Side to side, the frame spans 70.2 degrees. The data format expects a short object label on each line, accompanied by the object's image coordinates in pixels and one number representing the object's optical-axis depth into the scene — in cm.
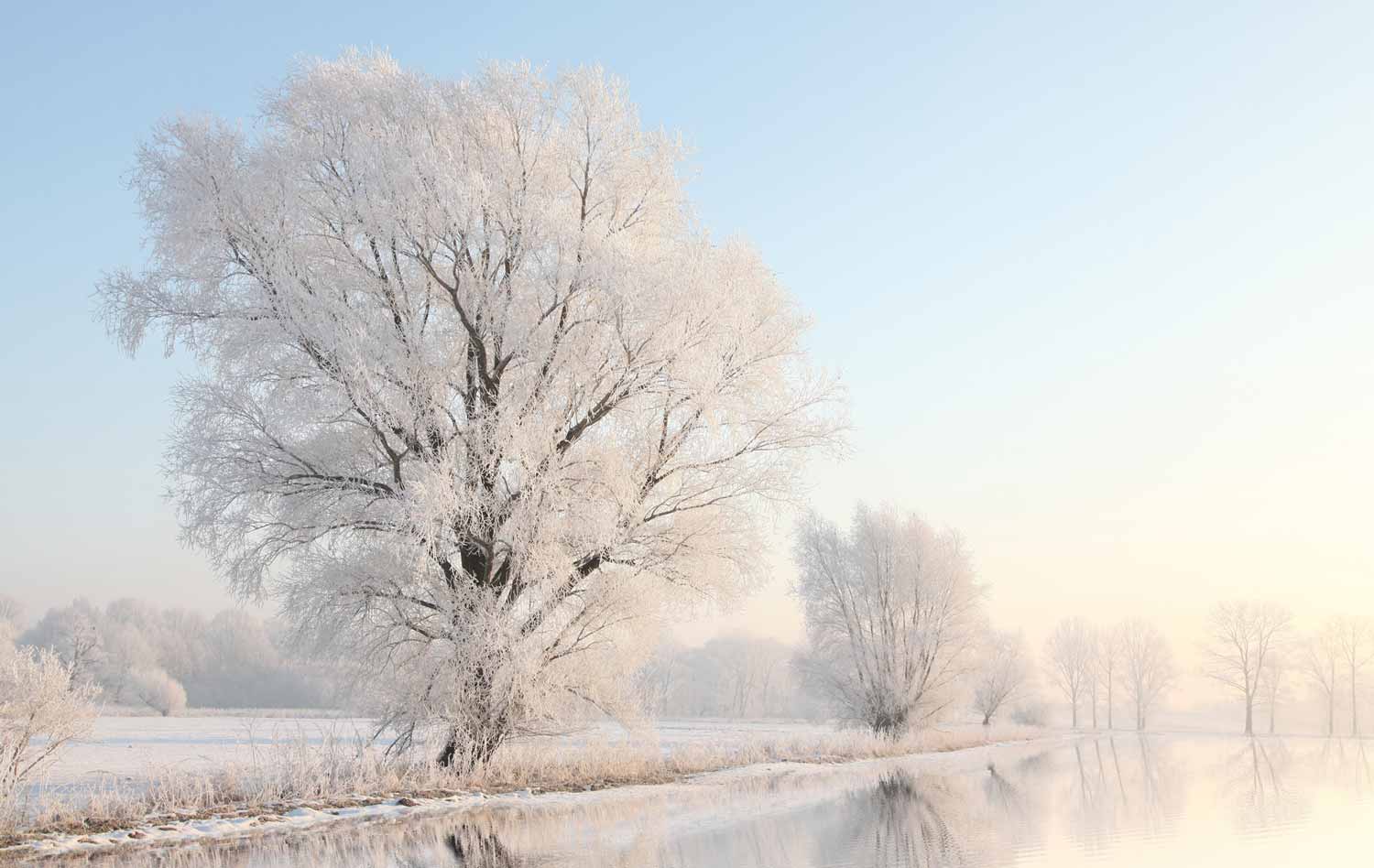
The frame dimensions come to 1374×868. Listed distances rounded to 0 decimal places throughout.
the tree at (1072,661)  8412
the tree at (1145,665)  8119
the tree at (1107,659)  8362
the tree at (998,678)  5766
